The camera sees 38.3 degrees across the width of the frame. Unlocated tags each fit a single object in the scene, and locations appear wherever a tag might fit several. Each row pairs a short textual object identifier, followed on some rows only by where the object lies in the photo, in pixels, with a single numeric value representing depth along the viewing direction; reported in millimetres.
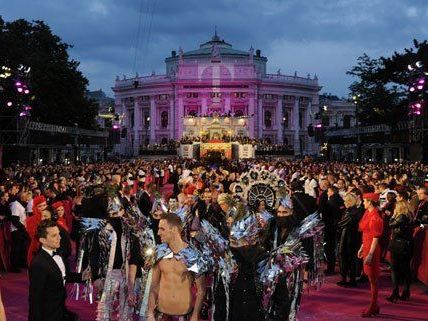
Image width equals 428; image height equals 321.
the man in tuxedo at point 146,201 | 13170
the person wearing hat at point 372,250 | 8977
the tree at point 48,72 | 49688
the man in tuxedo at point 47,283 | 5324
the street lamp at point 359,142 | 44038
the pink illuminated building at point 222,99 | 106000
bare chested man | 5324
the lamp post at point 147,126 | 112631
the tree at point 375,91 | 47406
